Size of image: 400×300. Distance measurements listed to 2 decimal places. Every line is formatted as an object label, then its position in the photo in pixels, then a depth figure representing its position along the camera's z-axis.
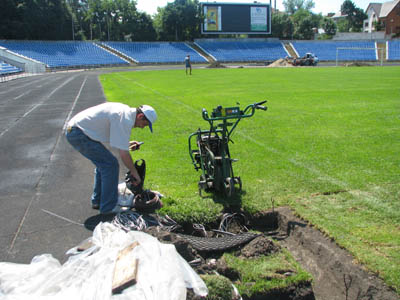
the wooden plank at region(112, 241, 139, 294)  2.77
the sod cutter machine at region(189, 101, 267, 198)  5.07
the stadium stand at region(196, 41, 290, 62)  65.94
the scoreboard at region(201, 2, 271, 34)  64.75
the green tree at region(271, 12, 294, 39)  84.69
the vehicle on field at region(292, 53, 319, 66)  51.06
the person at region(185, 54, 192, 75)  33.49
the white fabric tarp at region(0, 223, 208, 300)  2.77
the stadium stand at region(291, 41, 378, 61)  64.88
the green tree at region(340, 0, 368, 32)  110.60
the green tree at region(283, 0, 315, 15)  119.25
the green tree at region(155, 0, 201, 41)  73.00
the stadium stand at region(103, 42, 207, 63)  61.98
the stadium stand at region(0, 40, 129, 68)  52.62
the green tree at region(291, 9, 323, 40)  86.81
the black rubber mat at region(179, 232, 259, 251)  4.07
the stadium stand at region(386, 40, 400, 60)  62.59
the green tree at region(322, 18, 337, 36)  92.12
